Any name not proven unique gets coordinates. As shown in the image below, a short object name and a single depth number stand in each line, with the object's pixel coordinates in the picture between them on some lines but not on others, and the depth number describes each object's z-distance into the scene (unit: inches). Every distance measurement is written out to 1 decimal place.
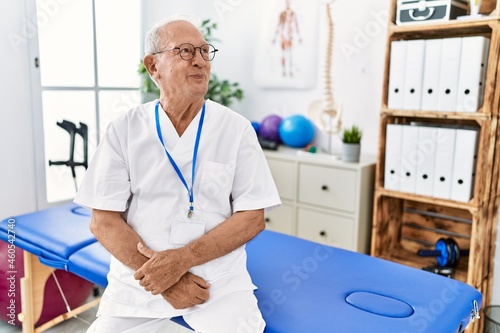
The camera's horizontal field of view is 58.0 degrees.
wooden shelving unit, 80.4
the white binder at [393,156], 91.2
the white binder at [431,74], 84.5
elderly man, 50.4
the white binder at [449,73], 82.0
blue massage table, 48.4
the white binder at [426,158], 87.3
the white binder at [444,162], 85.0
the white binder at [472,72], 79.5
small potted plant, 100.0
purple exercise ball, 118.8
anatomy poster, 118.2
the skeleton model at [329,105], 105.5
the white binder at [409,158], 89.1
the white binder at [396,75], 88.9
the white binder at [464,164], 82.7
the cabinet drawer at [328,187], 98.0
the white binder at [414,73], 86.6
